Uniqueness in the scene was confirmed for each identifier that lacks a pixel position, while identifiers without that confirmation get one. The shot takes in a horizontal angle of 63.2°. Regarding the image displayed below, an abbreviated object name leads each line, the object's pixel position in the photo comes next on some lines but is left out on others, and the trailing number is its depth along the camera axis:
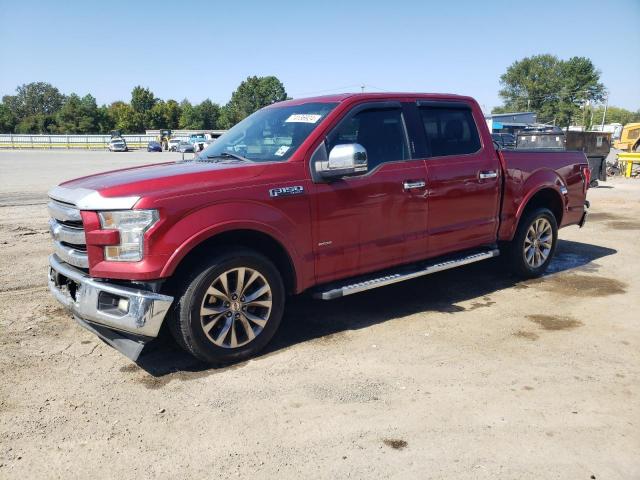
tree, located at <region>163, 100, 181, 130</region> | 100.25
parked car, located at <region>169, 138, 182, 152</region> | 52.87
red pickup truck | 3.48
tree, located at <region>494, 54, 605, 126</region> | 107.69
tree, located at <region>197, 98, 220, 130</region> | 101.22
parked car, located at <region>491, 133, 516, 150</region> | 18.29
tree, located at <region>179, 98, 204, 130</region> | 99.06
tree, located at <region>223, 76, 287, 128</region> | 123.50
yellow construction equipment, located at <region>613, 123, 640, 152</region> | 29.31
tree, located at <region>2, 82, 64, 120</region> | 122.69
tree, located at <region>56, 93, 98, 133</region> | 85.88
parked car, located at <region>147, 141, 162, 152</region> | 56.60
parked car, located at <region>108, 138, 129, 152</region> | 52.98
